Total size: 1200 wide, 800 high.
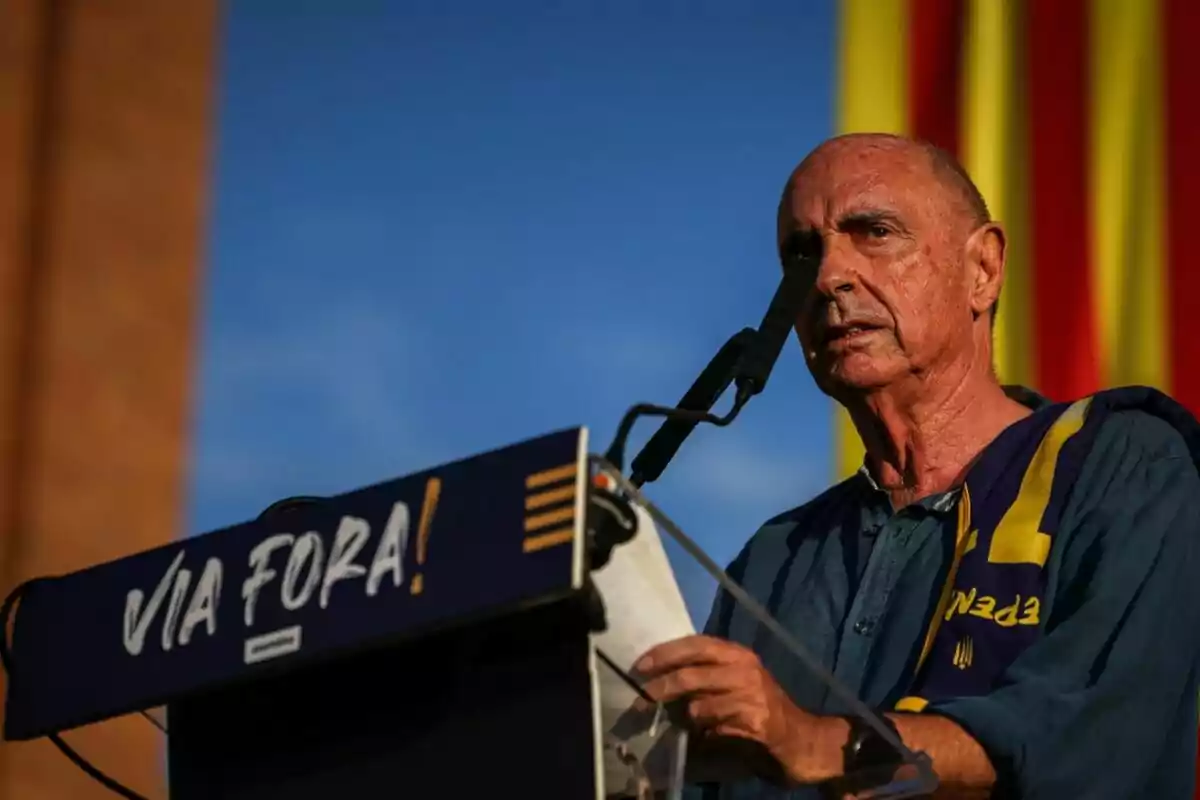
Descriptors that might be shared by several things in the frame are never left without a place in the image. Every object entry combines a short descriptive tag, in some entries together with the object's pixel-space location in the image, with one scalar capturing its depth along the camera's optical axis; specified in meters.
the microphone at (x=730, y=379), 5.82
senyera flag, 6.78
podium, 5.53
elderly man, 5.76
